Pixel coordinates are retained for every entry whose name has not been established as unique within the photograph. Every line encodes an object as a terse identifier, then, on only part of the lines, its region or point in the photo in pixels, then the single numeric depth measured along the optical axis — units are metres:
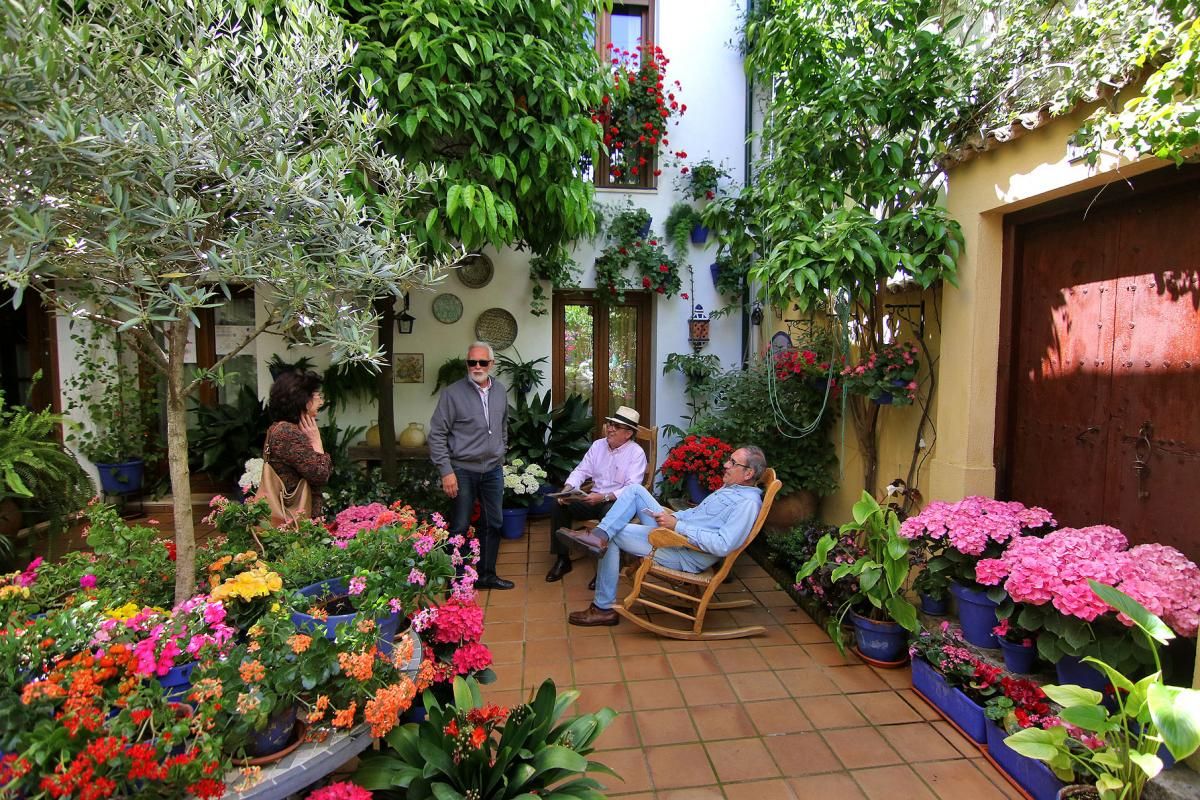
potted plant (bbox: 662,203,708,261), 5.80
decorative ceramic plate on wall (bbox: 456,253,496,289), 5.71
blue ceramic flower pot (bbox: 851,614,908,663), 2.99
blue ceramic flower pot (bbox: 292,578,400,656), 1.69
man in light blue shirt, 3.28
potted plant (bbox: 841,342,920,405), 3.49
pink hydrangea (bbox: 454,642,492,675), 2.08
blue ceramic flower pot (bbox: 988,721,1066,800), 2.03
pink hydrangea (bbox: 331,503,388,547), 2.53
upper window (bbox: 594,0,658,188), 5.84
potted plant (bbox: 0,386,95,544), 2.70
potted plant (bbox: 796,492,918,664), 2.83
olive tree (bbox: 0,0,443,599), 1.35
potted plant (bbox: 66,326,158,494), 5.34
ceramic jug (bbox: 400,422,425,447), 5.57
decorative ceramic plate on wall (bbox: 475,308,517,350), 5.75
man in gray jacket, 3.91
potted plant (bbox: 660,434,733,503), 4.54
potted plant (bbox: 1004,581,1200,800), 1.60
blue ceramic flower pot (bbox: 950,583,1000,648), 2.66
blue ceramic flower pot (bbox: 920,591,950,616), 3.09
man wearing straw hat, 4.20
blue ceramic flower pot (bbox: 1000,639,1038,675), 2.47
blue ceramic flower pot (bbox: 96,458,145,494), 5.32
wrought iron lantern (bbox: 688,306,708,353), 5.95
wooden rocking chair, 3.25
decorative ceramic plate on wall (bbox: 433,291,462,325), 5.69
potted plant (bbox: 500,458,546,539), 5.01
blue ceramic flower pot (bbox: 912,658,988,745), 2.42
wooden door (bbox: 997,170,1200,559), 2.34
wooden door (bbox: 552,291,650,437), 6.23
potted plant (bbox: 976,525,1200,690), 2.04
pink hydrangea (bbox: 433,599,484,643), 2.10
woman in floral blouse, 2.92
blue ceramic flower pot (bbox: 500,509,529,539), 5.03
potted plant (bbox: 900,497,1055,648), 2.64
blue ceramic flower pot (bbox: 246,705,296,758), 1.48
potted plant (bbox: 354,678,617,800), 1.69
